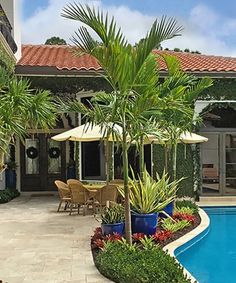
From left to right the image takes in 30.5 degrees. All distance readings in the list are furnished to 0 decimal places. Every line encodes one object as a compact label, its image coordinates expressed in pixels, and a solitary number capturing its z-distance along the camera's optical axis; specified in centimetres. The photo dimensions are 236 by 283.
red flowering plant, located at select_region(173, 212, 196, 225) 1106
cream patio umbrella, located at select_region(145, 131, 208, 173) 1223
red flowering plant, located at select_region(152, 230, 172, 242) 909
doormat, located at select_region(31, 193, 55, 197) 1767
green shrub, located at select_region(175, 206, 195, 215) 1182
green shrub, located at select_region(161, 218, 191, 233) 999
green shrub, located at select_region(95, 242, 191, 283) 614
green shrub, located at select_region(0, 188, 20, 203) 1528
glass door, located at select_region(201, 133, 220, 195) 1722
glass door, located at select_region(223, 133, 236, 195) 1727
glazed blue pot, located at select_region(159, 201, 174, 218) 1102
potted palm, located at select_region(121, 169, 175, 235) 910
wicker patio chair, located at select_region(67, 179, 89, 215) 1232
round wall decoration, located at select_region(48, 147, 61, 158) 1839
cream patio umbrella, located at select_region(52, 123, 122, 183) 1230
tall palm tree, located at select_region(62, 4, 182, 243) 674
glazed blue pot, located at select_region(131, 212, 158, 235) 909
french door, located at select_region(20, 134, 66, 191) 1825
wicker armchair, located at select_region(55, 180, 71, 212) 1283
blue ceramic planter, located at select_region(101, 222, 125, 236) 878
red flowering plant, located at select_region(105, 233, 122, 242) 829
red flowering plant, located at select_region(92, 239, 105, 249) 830
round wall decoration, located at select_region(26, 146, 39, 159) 1828
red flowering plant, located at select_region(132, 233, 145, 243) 869
